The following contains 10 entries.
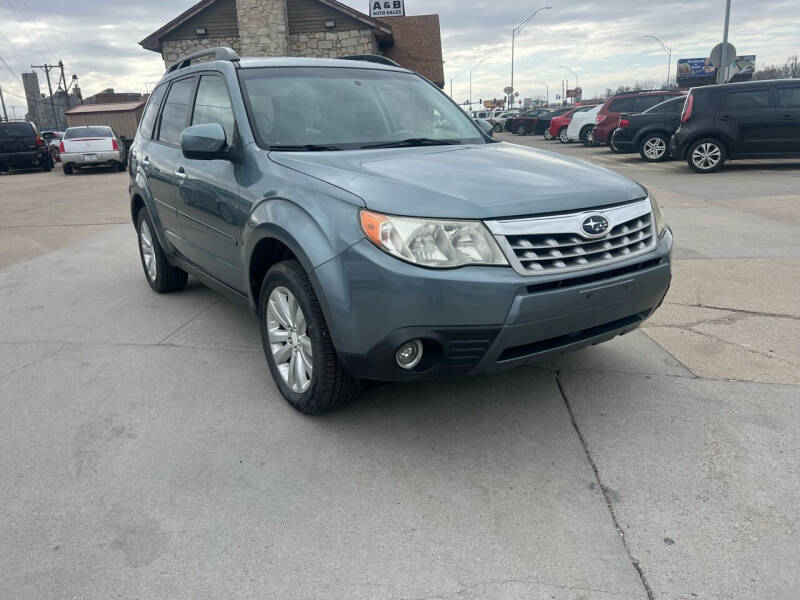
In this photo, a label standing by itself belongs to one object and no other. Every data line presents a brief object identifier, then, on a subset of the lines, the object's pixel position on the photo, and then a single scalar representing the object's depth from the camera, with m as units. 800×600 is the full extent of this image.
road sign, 20.98
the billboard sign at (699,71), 38.78
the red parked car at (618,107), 18.75
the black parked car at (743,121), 13.16
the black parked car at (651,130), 16.55
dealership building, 23.94
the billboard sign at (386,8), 38.78
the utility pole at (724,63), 20.81
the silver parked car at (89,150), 19.80
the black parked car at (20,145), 21.11
